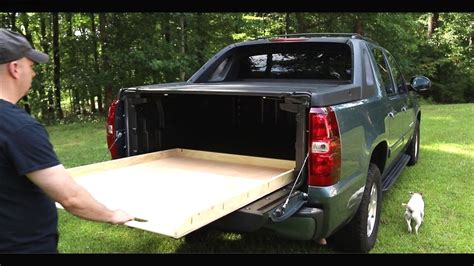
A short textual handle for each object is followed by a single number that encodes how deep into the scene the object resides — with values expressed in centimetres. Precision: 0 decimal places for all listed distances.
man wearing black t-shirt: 210
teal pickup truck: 317
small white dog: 448
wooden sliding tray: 266
